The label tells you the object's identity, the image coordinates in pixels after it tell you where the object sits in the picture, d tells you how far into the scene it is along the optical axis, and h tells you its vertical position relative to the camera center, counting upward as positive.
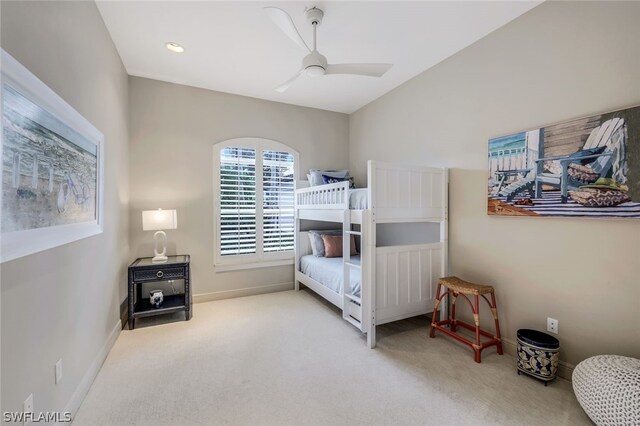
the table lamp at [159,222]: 3.11 -0.11
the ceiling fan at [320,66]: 2.10 +1.15
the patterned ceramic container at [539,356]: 1.94 -1.06
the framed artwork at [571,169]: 1.75 +0.31
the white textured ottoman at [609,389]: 1.42 -1.00
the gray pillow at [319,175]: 4.04 +0.56
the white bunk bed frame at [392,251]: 2.51 -0.40
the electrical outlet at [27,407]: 1.21 -0.88
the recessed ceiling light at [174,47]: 2.68 +1.66
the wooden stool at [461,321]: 2.27 -0.96
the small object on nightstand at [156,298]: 3.10 -0.99
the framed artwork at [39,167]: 1.10 +0.23
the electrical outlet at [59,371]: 1.50 -0.88
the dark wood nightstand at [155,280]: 2.92 -0.75
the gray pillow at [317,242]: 3.89 -0.44
